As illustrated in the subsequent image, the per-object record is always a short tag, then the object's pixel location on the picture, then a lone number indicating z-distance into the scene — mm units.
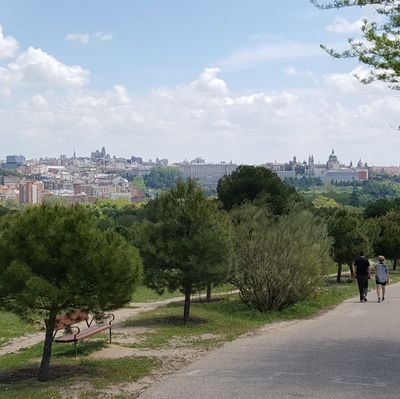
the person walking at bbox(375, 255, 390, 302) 20906
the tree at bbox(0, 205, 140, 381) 9023
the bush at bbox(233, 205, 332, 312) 18766
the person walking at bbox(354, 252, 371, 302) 21312
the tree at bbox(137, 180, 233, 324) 15625
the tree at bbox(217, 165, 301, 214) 42656
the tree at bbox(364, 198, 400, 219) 66812
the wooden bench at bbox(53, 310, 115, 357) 10099
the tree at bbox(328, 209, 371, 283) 33750
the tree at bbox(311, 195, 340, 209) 107500
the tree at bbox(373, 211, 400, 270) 42125
